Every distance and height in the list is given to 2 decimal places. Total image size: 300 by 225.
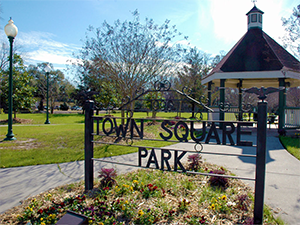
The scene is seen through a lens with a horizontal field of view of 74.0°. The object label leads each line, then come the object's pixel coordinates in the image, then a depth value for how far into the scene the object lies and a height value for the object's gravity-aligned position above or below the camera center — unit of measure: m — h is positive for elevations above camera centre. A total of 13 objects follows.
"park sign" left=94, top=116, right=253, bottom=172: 2.69 -0.40
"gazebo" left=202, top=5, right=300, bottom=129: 10.12 +2.53
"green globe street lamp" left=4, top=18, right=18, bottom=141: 8.45 +2.84
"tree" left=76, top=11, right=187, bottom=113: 8.94 +2.22
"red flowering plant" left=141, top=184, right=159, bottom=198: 3.27 -1.41
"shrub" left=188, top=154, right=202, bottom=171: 4.45 -1.22
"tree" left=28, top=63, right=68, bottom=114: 34.85 +4.26
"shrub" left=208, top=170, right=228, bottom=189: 3.73 -1.40
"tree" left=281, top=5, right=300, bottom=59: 11.47 +4.95
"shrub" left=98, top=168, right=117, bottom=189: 3.64 -1.36
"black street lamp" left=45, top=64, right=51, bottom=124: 14.58 +2.64
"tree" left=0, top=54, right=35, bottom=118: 17.31 +1.50
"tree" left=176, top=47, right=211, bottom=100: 20.65 +4.25
